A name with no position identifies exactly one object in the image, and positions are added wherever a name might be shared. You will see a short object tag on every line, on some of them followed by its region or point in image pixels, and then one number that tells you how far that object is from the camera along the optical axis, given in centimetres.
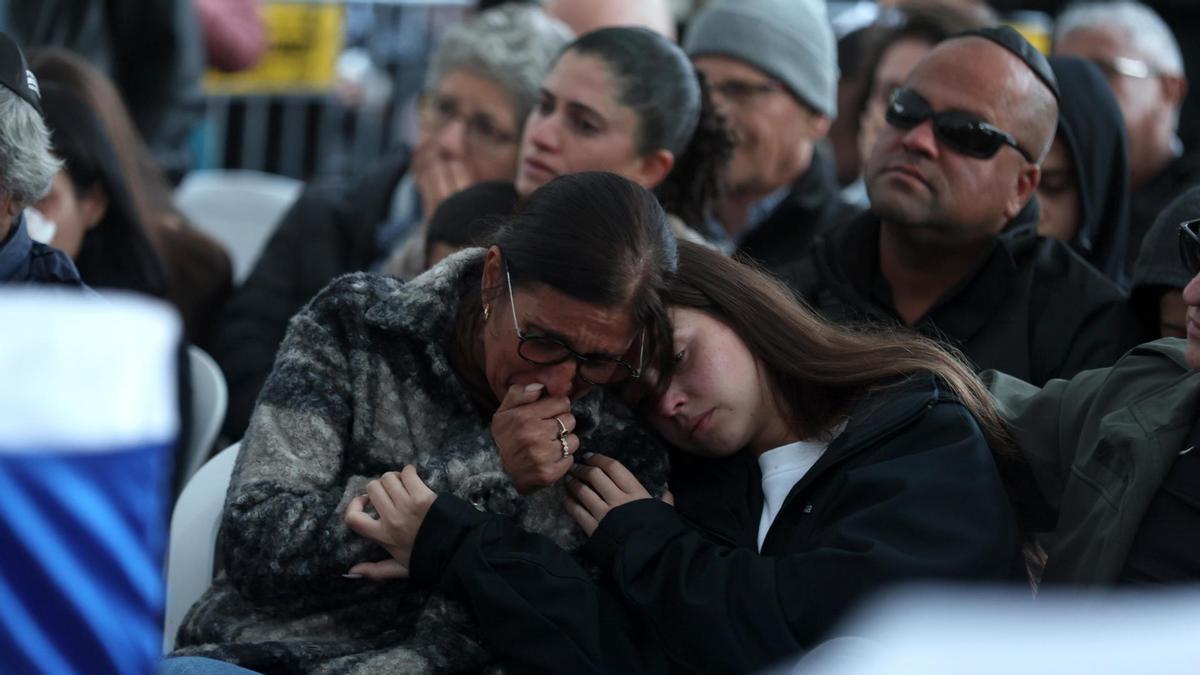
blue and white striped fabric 240
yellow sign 1599
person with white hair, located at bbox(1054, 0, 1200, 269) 905
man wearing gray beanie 876
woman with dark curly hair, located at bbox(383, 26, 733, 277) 728
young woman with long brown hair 466
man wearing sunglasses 635
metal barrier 1617
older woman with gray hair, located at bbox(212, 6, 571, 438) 823
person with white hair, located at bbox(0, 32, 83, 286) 520
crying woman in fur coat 488
